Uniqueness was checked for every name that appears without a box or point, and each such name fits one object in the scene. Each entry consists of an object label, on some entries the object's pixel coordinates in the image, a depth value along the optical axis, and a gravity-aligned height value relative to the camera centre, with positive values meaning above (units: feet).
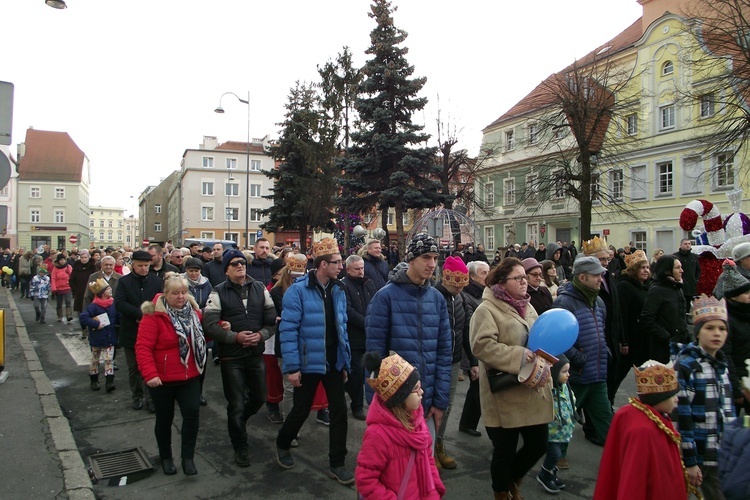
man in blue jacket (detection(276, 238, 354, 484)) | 14.96 -2.73
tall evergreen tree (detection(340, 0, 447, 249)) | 77.05 +17.47
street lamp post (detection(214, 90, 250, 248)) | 104.94 +28.71
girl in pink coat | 9.32 -3.40
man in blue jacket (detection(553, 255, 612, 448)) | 16.48 -2.62
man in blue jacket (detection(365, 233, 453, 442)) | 13.32 -1.78
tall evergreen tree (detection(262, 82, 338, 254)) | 104.06 +17.42
